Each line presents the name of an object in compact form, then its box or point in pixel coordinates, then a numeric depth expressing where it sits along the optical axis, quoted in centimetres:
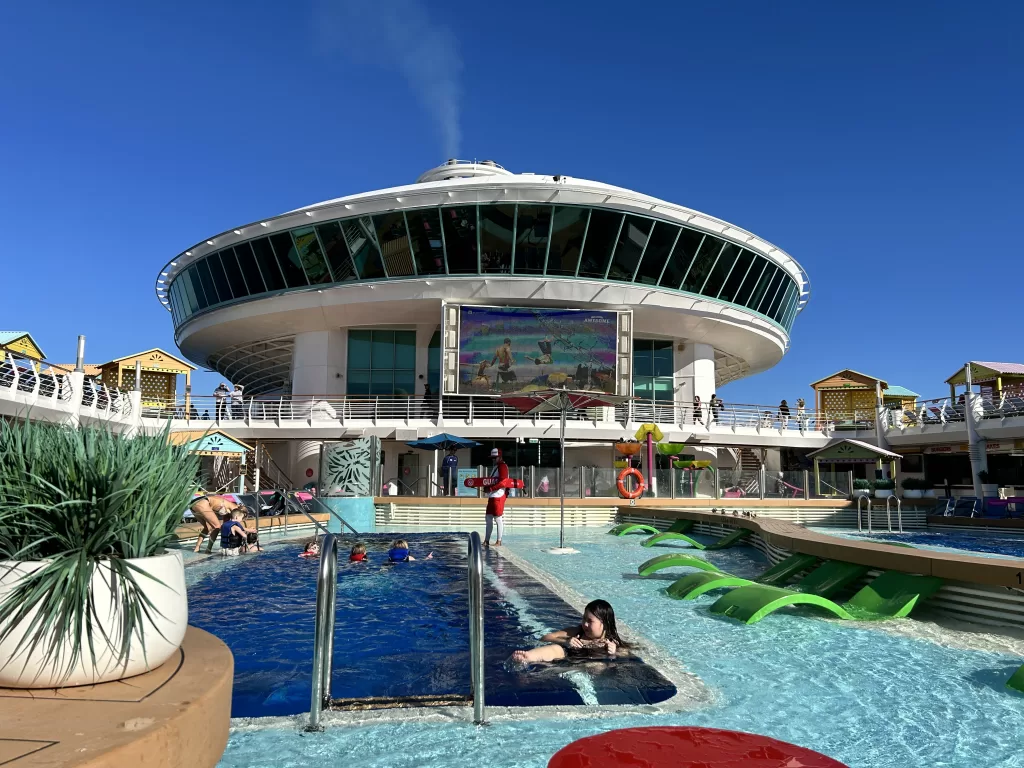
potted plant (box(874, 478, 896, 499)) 2466
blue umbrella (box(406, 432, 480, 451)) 2573
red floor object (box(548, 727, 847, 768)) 164
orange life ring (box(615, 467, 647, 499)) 2130
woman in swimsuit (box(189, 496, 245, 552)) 1299
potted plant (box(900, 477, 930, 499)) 2602
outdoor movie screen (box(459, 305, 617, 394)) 3039
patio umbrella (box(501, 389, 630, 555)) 1436
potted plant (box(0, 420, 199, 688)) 268
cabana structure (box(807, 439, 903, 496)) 2269
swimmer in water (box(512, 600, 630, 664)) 557
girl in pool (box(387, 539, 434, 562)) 1057
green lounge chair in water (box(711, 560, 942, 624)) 689
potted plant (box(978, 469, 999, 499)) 2676
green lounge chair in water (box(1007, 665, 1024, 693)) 486
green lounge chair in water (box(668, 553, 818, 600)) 829
